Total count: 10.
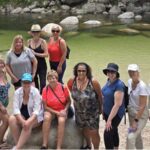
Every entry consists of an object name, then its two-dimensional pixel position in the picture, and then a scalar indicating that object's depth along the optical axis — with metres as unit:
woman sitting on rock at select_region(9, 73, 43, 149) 6.07
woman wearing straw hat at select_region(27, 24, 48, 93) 7.77
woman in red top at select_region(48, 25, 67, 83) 8.09
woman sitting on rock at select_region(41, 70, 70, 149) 6.18
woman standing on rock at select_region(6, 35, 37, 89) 7.24
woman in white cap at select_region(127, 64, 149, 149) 5.70
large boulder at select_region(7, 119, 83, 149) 6.37
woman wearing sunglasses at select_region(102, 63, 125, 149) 5.66
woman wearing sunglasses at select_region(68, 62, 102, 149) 5.79
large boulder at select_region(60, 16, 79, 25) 28.23
